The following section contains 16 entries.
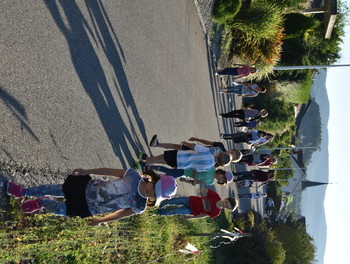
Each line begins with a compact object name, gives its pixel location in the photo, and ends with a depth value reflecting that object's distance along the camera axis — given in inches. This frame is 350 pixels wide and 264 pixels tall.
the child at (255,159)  500.7
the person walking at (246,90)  507.8
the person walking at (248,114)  493.0
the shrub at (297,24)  599.4
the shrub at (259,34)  534.9
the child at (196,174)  307.0
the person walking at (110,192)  175.5
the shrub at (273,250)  558.3
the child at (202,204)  286.9
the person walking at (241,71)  512.1
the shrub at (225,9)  507.1
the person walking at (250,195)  679.1
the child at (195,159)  274.2
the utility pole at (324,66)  484.7
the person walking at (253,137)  481.4
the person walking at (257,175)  481.4
